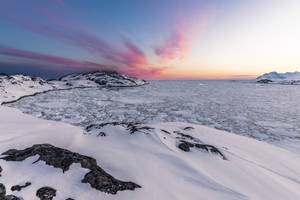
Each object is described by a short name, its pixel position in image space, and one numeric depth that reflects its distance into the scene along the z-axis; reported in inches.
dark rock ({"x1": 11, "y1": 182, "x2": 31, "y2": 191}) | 91.2
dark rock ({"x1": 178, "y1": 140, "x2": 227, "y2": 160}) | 177.1
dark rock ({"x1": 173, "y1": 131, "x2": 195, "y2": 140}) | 239.5
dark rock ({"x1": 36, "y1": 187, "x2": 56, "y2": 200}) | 87.5
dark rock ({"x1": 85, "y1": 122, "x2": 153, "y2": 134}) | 230.1
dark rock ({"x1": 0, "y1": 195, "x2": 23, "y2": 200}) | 84.0
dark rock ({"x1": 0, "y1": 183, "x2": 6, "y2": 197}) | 85.7
